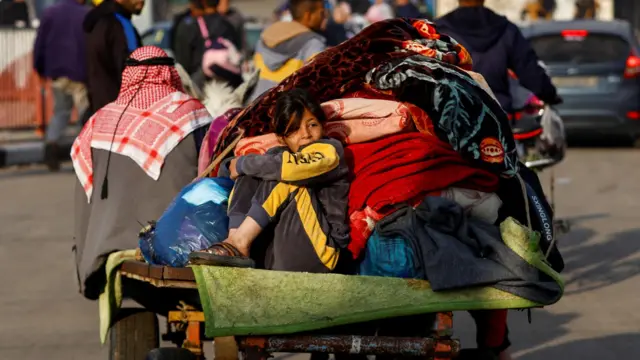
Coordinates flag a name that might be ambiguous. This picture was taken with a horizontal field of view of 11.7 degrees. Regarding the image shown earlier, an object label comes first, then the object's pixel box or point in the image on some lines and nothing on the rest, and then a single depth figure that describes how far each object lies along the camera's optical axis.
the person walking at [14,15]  45.04
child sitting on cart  10.35
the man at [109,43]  21.25
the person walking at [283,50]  18.79
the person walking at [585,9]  57.33
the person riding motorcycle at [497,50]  17.74
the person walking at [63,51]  30.27
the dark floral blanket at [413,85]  11.04
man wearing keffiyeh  13.09
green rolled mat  9.94
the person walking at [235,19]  32.83
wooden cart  10.10
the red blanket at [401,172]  10.59
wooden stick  11.50
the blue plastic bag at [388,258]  10.25
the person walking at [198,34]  29.22
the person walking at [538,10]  59.20
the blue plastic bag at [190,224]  10.88
